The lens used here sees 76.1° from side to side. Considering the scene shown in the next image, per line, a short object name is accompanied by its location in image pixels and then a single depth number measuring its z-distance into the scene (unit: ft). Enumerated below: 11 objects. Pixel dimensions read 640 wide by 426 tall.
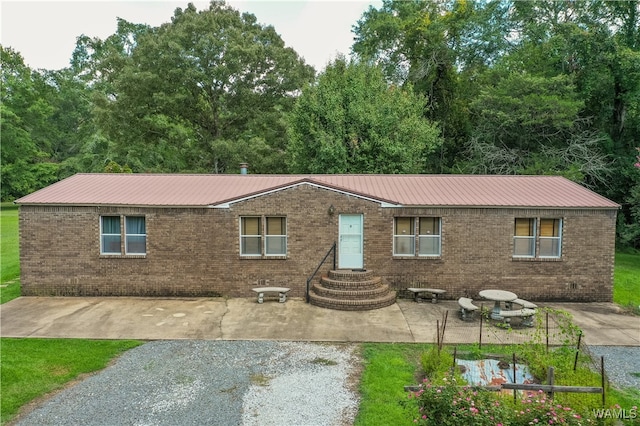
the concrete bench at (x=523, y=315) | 34.22
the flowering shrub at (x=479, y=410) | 16.01
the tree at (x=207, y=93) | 93.91
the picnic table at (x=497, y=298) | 35.88
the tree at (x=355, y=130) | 73.10
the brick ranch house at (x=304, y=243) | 43.42
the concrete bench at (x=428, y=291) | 41.83
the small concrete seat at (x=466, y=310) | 35.78
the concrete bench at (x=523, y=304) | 36.88
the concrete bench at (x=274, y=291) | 41.60
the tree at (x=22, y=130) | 138.41
